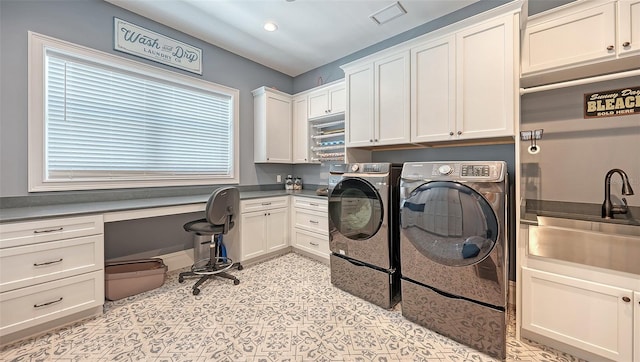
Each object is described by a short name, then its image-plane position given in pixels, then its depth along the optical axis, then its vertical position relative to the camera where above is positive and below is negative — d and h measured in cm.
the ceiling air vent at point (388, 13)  244 +173
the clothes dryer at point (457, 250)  154 -47
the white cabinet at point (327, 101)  318 +108
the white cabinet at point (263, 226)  294 -57
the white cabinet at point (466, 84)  179 +78
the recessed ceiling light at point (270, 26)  270 +173
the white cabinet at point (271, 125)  354 +83
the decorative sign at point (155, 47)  250 +149
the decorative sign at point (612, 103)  170 +55
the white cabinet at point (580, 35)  154 +99
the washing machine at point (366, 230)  207 -44
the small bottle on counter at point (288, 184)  392 -5
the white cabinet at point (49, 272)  160 -64
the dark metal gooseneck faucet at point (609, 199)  160 -13
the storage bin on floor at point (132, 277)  218 -88
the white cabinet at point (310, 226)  302 -58
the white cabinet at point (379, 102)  235 +81
